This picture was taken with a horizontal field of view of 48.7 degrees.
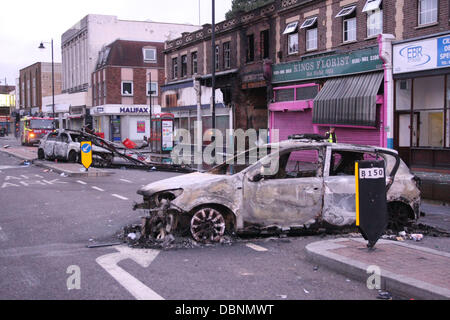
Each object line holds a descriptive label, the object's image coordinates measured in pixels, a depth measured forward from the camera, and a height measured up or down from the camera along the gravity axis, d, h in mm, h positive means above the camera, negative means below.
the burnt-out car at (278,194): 7801 -992
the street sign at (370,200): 6793 -941
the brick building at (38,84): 85875 +9001
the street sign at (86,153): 19594 -745
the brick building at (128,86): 54406 +5302
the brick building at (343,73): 19312 +2899
